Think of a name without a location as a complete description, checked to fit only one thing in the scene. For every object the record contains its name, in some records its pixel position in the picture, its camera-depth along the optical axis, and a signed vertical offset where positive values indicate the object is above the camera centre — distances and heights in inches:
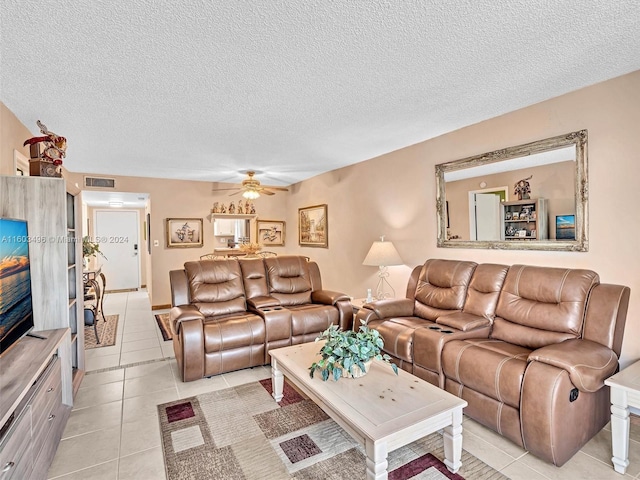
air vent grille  221.8 +35.6
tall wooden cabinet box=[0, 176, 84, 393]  92.0 -0.3
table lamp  156.5 -10.8
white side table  72.8 -40.4
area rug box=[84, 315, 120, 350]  164.8 -52.1
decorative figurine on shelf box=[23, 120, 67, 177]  97.7 +23.7
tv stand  55.1 -32.0
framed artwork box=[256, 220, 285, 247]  279.4 +1.2
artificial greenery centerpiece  83.3 -29.8
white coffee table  63.6 -36.8
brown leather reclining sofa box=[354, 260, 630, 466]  75.6 -31.7
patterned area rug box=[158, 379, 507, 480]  74.8 -52.2
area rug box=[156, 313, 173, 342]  176.7 -52.1
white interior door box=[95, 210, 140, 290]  324.3 -9.7
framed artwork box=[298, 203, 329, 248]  234.7 +4.7
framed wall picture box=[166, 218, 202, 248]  247.4 +2.0
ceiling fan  204.2 +27.6
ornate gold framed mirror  106.2 +11.8
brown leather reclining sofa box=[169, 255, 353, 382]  122.0 -31.9
